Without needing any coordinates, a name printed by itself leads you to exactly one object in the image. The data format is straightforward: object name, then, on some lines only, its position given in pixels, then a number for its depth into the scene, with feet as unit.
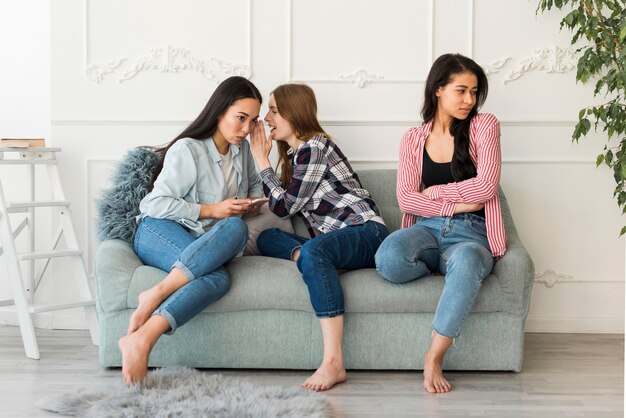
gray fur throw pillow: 10.30
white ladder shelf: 10.68
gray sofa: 9.45
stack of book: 11.32
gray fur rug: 7.63
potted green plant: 11.02
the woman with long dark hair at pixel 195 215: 8.77
